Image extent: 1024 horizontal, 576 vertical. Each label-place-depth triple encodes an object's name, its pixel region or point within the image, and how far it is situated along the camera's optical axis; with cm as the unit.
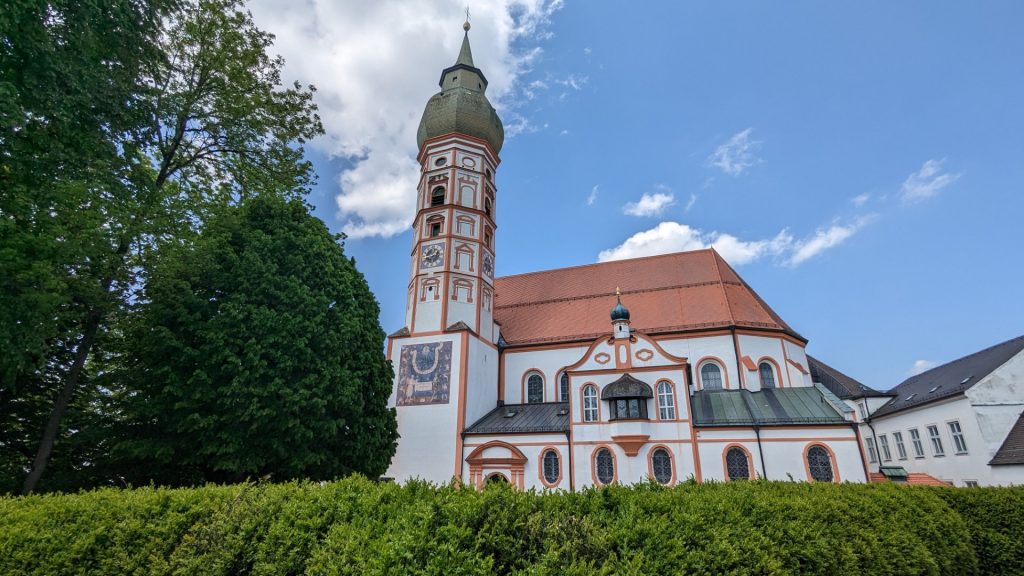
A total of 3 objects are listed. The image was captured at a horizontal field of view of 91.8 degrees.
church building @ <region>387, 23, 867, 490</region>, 2062
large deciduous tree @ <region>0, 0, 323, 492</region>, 857
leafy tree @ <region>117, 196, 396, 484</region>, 1152
